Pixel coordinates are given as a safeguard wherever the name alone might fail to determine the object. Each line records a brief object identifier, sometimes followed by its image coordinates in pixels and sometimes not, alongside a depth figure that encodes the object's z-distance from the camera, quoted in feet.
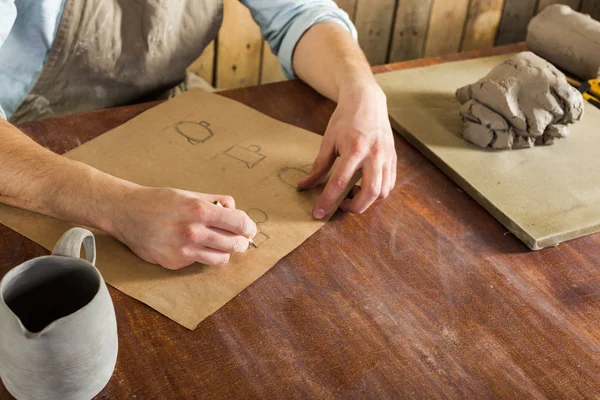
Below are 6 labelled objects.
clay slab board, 3.25
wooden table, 2.35
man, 2.73
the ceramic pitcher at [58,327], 1.83
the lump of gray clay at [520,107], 3.72
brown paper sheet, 2.67
